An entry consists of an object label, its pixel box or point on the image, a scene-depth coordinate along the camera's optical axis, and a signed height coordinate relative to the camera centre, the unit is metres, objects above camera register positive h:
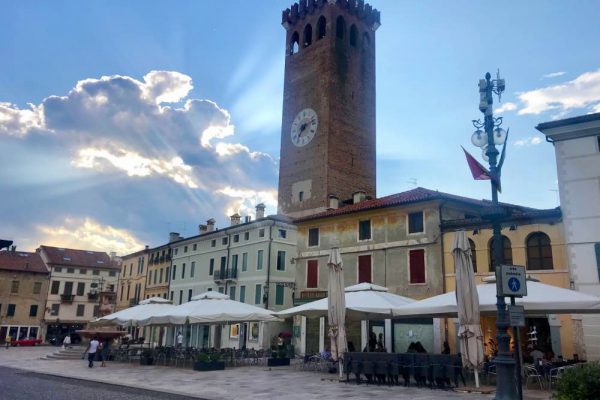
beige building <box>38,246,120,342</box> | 58.78 +4.30
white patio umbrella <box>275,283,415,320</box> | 16.70 +0.84
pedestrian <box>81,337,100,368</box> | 21.86 -1.28
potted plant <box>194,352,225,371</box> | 20.45 -1.57
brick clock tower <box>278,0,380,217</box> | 44.66 +20.86
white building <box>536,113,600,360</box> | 18.42 +5.28
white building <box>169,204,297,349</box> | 35.06 +4.13
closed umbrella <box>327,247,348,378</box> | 15.79 +0.45
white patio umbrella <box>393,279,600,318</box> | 12.74 +0.82
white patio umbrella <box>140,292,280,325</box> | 20.48 +0.48
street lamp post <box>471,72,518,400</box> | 9.19 +2.61
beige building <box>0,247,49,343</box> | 54.53 +2.70
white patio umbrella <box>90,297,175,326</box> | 23.53 +0.42
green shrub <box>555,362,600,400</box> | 6.52 -0.65
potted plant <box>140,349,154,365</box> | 23.81 -1.67
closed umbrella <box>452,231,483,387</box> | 12.52 +0.42
